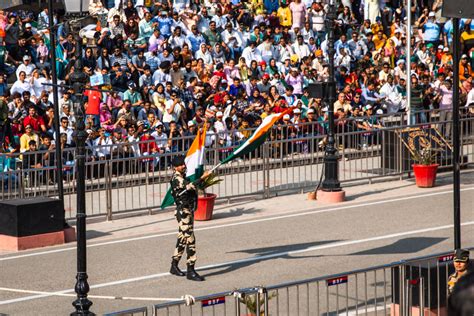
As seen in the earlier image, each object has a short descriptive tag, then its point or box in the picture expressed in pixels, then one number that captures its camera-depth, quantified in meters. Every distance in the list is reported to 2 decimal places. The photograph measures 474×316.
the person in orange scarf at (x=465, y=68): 34.06
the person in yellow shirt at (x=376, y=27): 35.22
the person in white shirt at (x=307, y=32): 33.00
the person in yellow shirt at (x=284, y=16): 33.34
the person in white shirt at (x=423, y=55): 34.54
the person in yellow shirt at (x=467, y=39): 36.50
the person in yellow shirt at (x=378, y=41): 34.66
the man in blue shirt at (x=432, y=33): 36.47
